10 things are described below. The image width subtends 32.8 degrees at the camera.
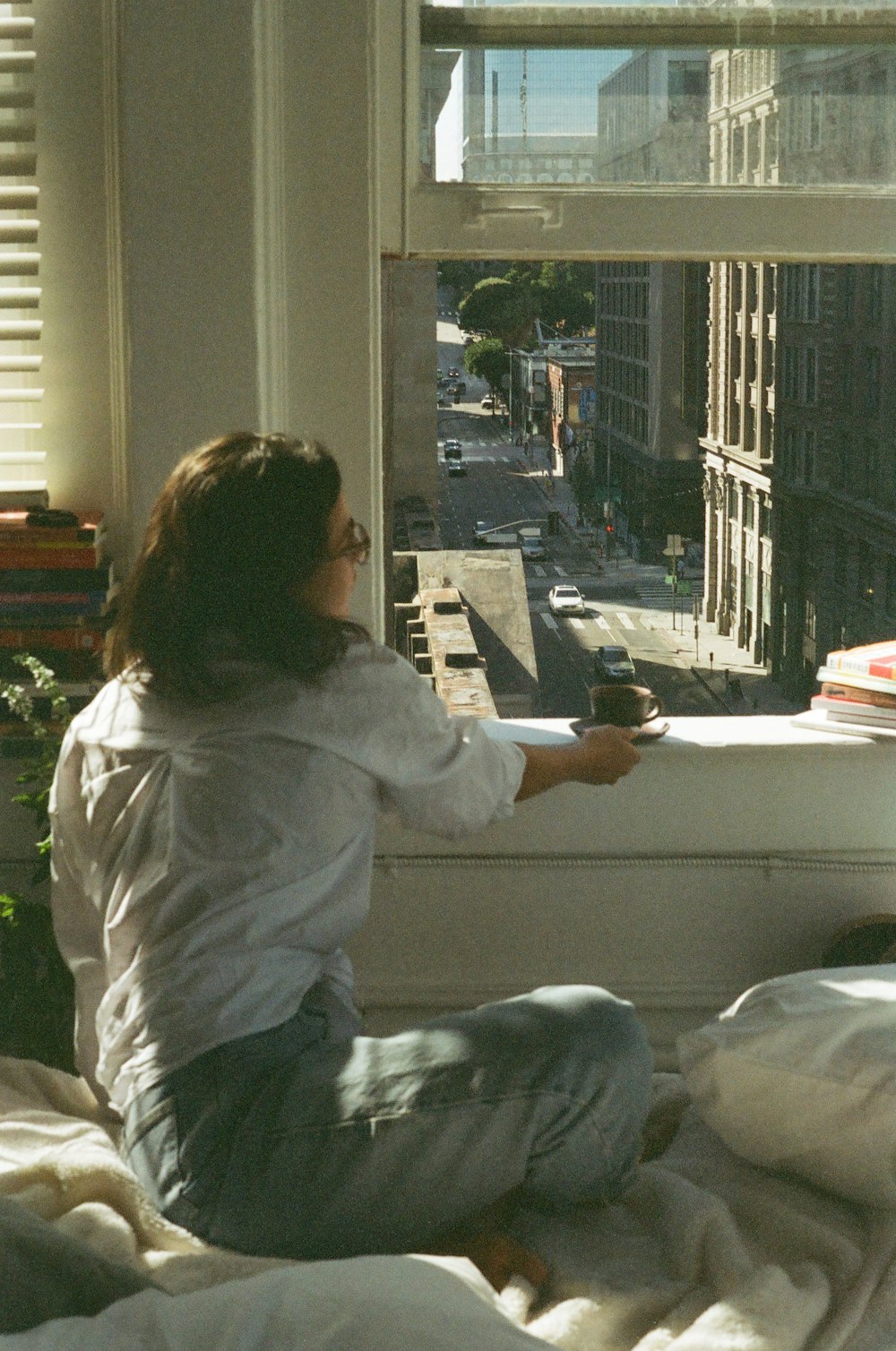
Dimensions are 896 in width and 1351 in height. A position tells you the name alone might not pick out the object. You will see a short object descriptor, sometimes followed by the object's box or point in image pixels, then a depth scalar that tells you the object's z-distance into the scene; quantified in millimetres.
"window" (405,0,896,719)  2527
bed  1220
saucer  2297
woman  1647
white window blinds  2498
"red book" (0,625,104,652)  2457
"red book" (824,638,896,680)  2465
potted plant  2295
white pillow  1796
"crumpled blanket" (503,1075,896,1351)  1574
